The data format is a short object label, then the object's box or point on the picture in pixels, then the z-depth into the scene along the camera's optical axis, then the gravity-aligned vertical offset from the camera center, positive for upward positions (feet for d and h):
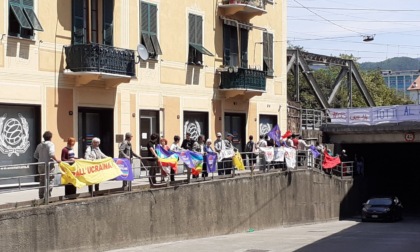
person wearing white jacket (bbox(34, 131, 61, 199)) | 54.75 -2.07
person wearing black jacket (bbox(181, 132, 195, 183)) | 78.74 -1.64
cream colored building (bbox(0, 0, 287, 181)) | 71.10 +7.03
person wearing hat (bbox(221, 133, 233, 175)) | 82.33 -3.98
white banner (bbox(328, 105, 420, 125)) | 134.41 +2.70
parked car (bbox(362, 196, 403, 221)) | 135.44 -15.62
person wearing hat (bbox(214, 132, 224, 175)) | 81.82 -2.18
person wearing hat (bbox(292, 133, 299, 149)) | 104.90 -1.97
